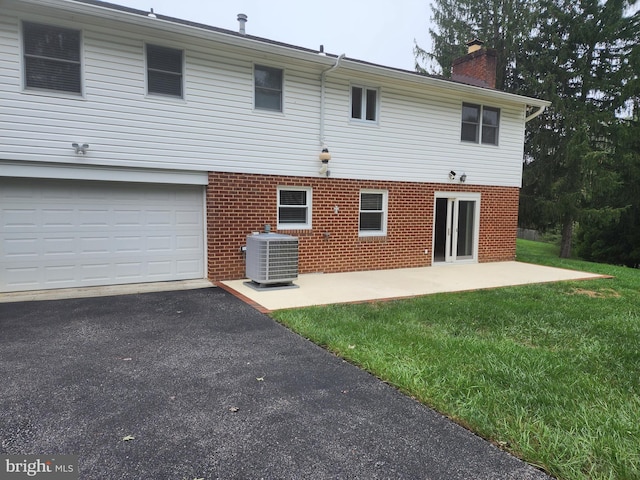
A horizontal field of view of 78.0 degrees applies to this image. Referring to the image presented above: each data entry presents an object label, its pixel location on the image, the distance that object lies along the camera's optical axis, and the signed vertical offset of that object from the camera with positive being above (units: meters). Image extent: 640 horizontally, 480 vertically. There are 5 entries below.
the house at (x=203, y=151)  6.67 +1.03
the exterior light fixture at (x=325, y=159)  8.85 +0.97
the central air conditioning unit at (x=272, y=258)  7.32 -1.07
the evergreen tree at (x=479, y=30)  17.33 +8.21
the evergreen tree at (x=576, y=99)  15.48 +4.47
